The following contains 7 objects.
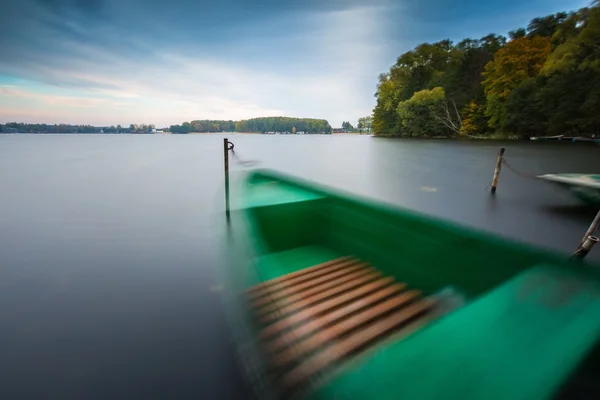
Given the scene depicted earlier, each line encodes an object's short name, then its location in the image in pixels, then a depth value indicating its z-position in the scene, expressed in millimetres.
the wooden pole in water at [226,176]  7239
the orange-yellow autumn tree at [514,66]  34156
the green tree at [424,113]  47438
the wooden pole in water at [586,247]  3301
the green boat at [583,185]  7059
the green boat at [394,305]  1114
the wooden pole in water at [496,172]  9492
